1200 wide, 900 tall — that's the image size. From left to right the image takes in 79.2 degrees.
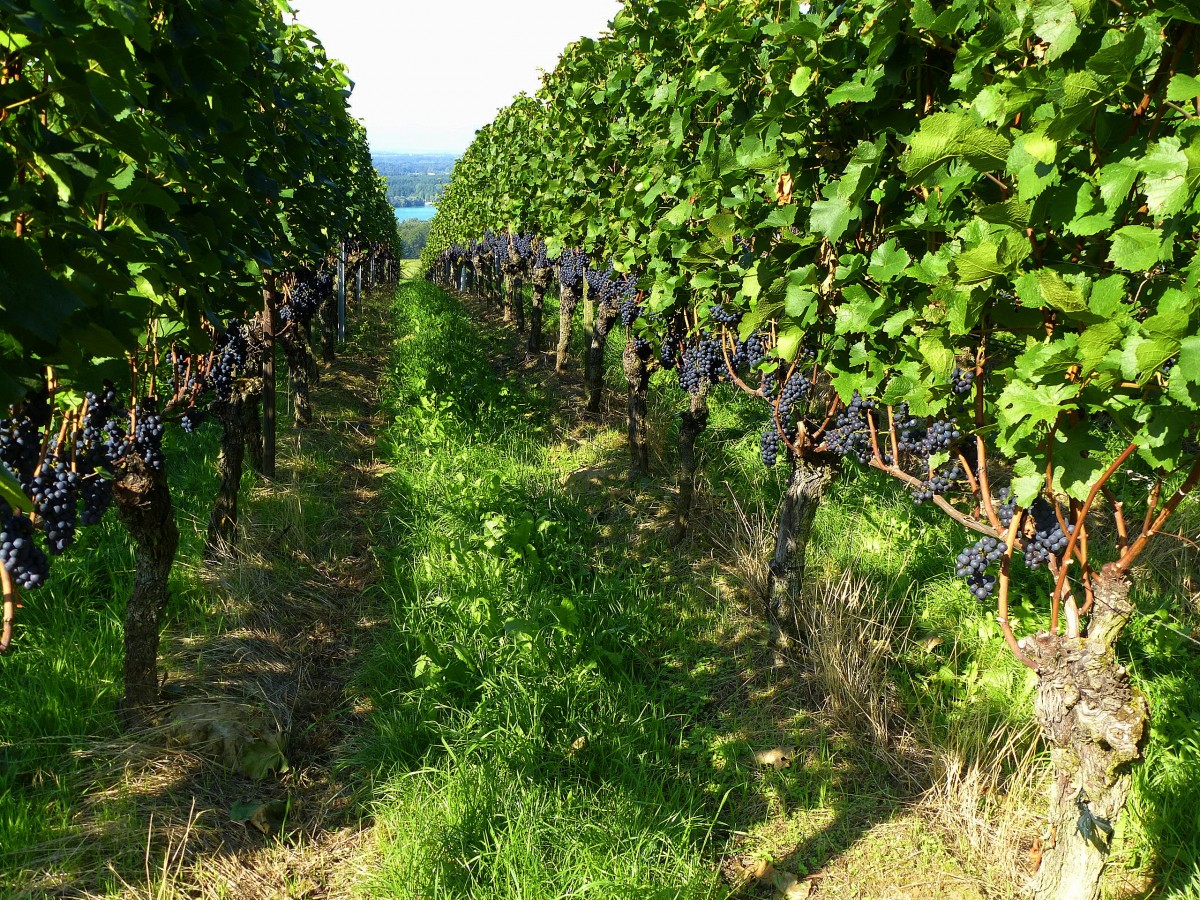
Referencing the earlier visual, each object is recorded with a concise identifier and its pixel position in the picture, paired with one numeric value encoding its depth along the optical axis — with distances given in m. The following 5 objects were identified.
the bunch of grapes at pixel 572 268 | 9.39
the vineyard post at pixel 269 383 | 6.47
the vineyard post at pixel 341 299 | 12.66
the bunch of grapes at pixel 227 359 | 4.70
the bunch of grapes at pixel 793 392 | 3.80
